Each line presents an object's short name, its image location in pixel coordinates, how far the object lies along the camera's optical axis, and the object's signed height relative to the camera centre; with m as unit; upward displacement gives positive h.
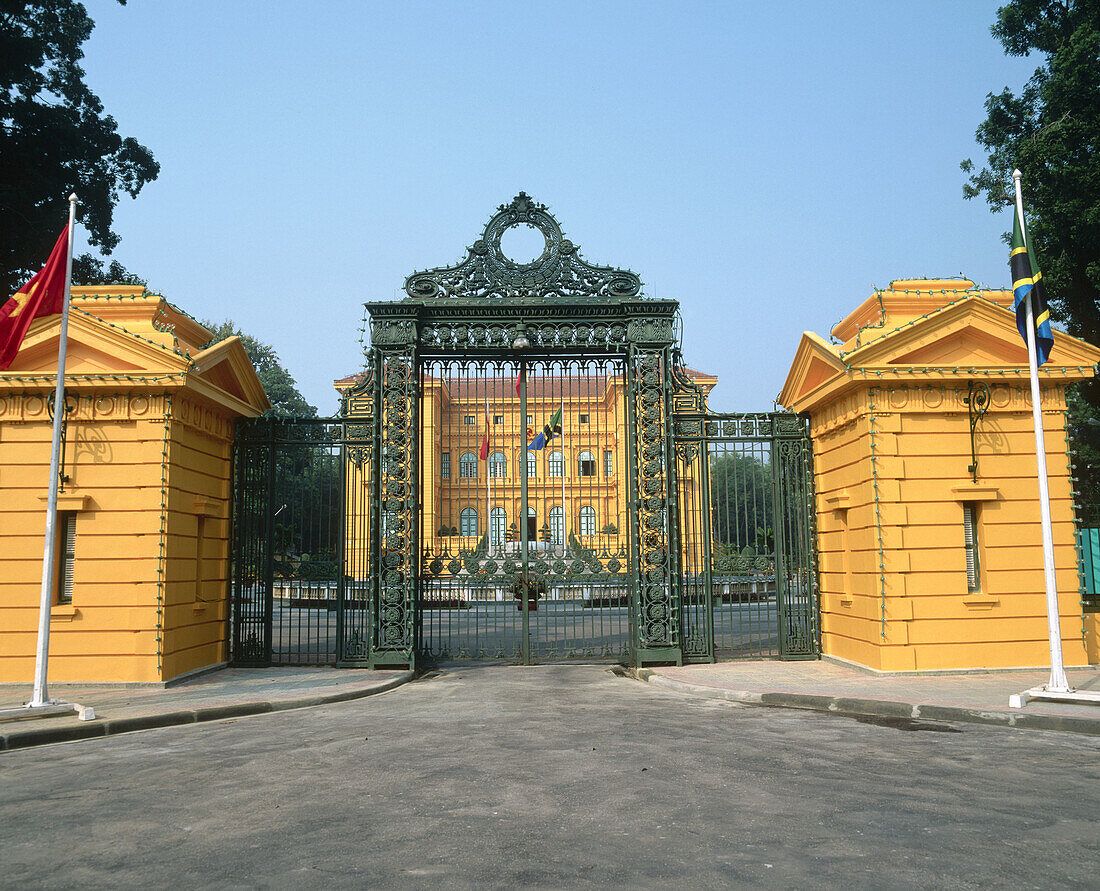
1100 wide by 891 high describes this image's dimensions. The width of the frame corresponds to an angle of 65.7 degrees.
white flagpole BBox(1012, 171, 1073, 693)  9.91 +0.25
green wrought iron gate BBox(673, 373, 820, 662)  14.36 +0.31
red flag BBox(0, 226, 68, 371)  10.62 +3.10
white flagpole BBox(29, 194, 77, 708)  9.89 +0.09
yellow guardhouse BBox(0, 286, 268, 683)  11.88 +0.76
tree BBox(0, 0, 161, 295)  22.83 +11.71
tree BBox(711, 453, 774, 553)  14.35 +0.66
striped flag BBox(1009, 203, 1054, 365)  10.85 +3.22
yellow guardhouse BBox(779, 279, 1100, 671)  12.21 +0.69
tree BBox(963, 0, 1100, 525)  22.42 +10.79
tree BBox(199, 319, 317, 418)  44.15 +9.29
